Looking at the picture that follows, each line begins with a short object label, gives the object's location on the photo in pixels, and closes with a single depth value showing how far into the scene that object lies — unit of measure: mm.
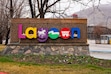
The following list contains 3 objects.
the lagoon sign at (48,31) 12387
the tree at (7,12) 25014
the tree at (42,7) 16309
